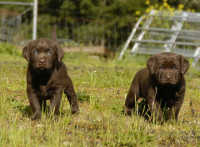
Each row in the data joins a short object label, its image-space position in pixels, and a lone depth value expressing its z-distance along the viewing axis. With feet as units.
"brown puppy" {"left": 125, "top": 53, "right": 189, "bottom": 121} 33.53
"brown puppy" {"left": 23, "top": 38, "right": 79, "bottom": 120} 33.12
